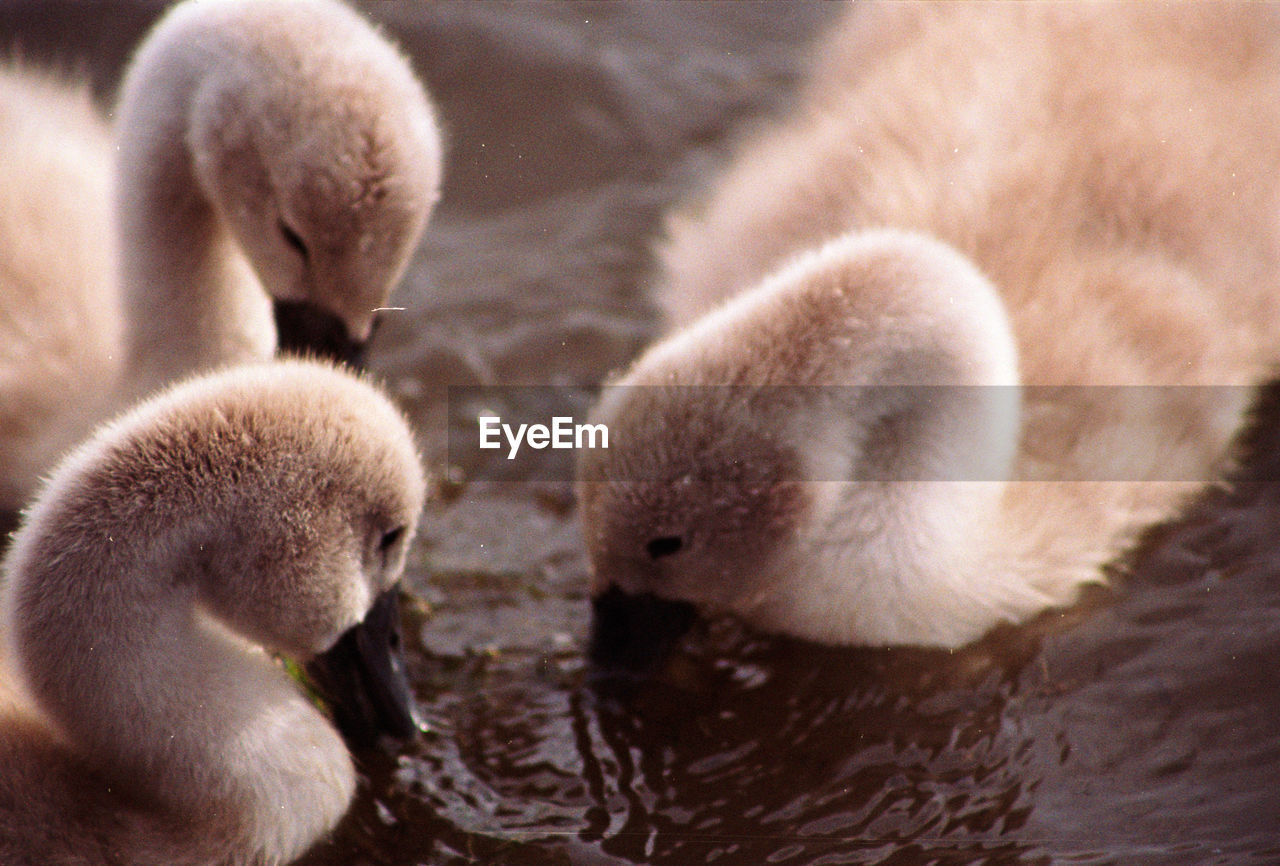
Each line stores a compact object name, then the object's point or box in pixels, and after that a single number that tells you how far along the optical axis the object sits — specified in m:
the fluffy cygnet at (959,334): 2.90
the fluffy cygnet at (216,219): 3.03
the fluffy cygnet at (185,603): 2.37
